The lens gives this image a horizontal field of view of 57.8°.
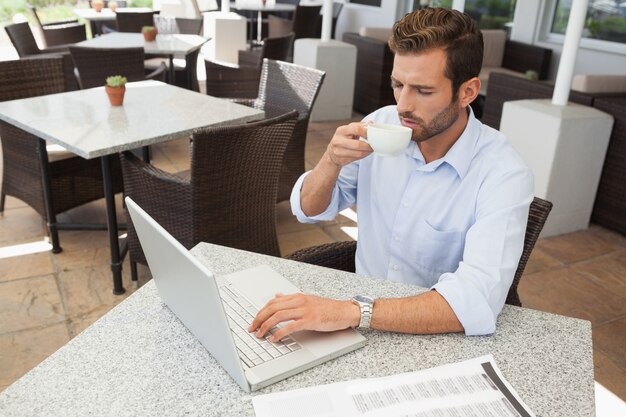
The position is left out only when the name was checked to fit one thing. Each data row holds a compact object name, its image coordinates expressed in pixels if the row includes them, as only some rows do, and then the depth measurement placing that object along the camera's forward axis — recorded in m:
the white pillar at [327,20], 5.55
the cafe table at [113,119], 2.28
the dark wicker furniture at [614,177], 3.38
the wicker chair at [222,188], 2.15
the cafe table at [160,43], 4.58
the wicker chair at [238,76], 4.58
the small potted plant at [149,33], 4.87
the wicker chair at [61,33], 5.72
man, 1.13
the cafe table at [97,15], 6.26
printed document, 0.91
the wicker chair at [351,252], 1.53
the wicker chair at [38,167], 2.97
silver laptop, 0.89
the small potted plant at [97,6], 6.55
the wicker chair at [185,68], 5.24
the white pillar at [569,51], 3.29
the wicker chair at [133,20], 6.13
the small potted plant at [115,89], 2.76
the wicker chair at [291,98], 3.18
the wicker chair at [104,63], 3.71
